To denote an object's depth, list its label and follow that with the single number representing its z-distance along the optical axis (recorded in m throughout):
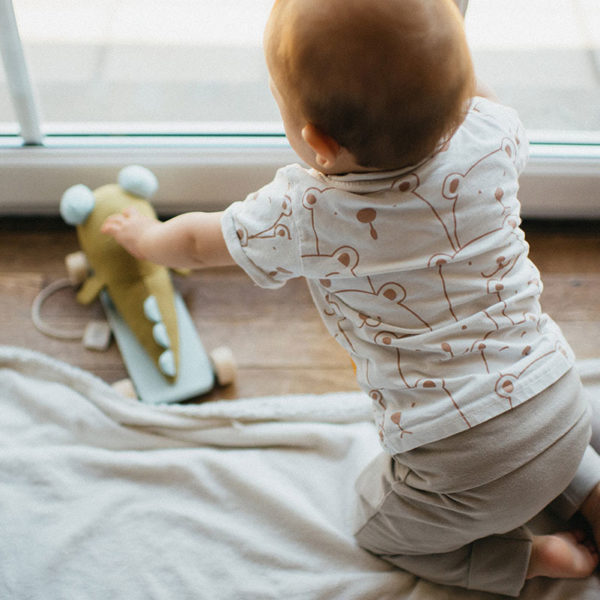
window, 1.10
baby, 0.61
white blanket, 0.86
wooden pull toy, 1.04
